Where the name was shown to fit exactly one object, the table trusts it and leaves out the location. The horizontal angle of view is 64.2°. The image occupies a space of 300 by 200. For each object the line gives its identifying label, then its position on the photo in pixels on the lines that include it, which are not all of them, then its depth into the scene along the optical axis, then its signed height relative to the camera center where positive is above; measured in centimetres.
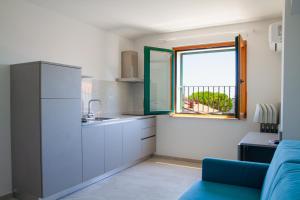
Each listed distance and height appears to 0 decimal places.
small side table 289 -71
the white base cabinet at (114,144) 320 -78
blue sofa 136 -71
